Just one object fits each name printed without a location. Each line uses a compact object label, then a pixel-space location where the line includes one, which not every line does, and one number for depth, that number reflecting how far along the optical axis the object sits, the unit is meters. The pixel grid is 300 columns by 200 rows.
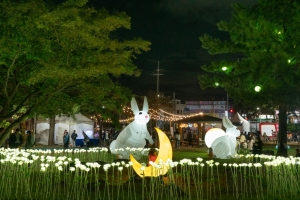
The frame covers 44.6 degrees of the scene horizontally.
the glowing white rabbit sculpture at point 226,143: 17.91
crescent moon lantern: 10.02
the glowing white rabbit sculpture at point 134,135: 15.81
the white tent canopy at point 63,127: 27.81
